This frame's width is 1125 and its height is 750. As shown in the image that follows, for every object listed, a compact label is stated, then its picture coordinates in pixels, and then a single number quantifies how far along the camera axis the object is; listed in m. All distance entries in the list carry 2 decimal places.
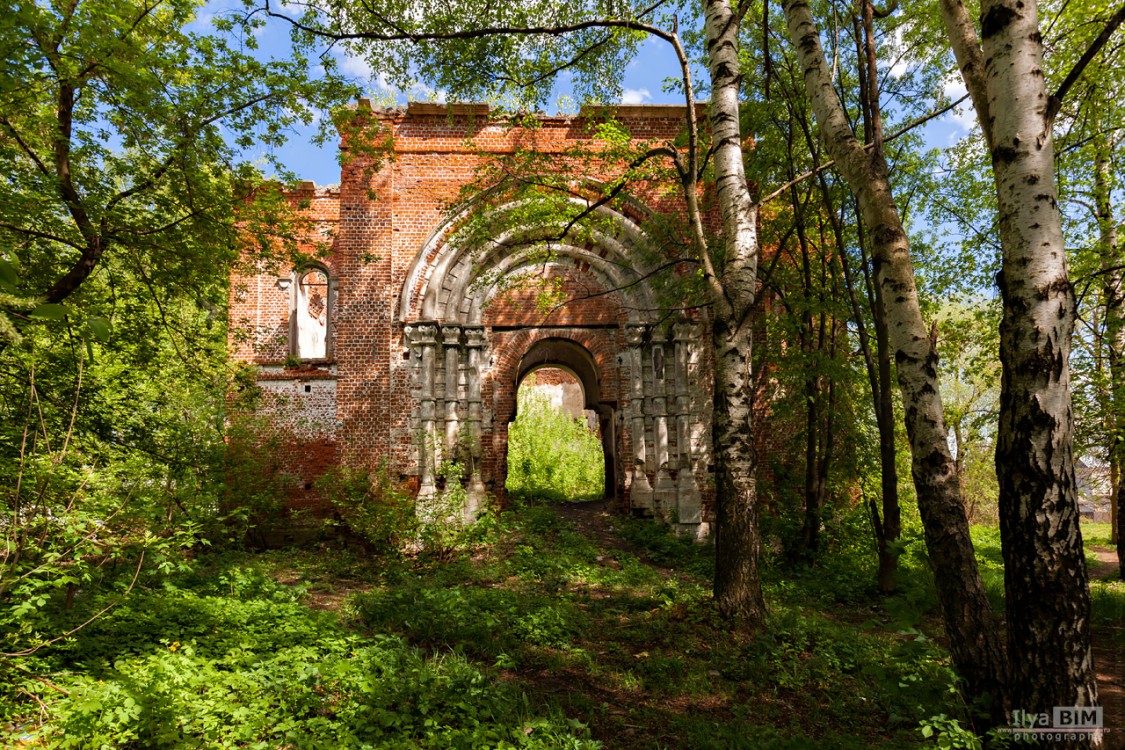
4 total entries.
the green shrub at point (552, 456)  17.47
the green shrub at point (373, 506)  9.77
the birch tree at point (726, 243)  5.91
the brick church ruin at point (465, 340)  10.88
